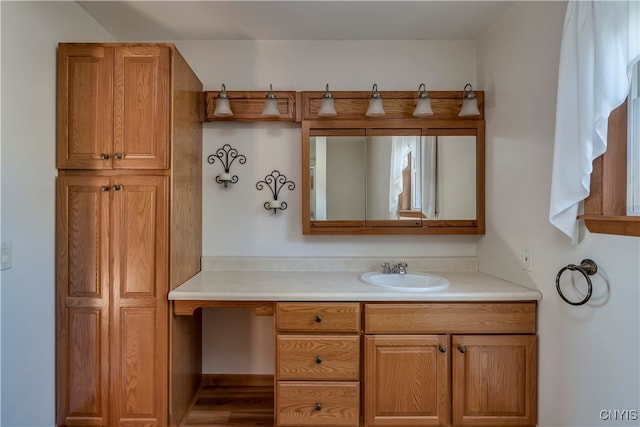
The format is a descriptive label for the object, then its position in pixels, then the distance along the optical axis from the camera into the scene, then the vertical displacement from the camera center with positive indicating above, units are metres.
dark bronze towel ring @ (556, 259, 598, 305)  1.31 -0.24
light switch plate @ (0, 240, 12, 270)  1.40 -0.21
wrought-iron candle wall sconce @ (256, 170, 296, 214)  2.26 +0.20
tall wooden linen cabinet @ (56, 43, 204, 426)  1.68 -0.16
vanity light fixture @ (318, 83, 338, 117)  2.09 +0.70
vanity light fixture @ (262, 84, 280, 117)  2.11 +0.70
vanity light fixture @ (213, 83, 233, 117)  2.09 +0.70
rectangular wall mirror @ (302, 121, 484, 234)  2.17 +0.23
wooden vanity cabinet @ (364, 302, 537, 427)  1.67 -0.80
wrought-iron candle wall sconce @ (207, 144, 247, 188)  2.25 +0.39
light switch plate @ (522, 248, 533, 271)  1.71 -0.26
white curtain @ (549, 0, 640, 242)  1.16 +0.50
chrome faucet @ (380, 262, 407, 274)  2.11 -0.38
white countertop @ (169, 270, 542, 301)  1.66 -0.44
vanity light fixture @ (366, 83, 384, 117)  2.07 +0.70
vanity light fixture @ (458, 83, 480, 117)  2.08 +0.71
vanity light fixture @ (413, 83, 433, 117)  2.07 +0.70
